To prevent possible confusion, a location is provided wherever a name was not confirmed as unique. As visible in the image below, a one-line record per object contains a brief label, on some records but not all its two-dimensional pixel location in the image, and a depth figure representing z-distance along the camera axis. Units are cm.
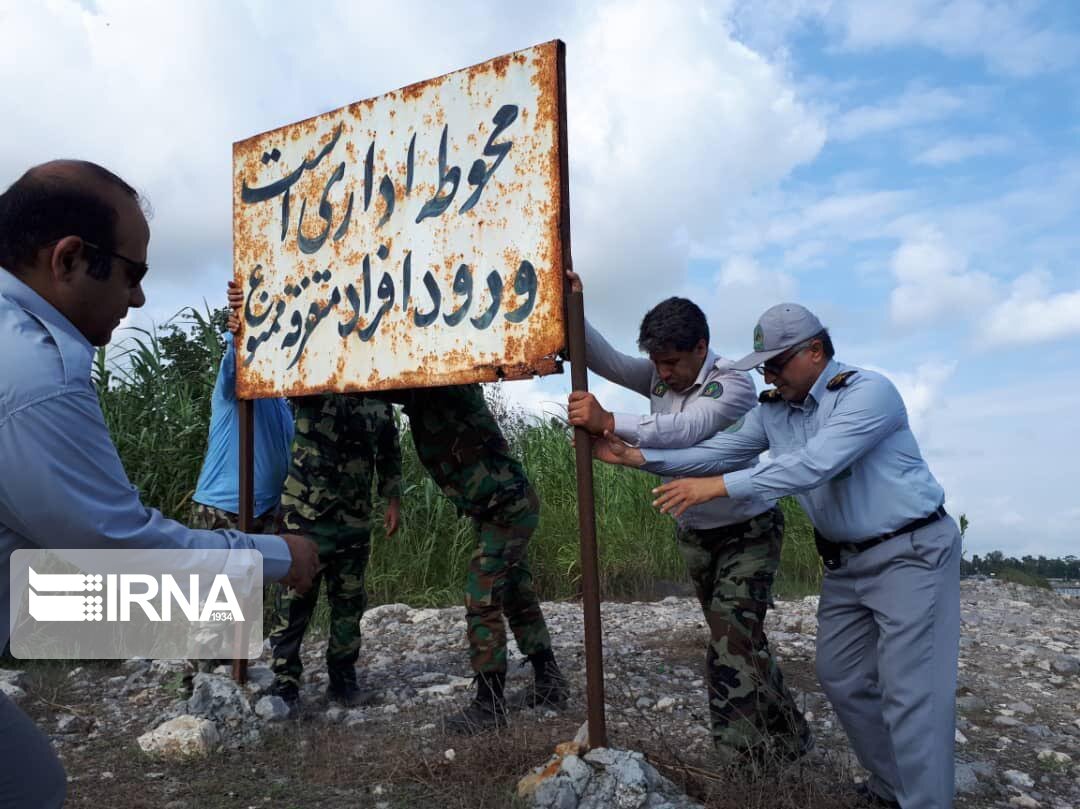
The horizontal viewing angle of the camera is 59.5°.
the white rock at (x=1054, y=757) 427
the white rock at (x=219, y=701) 417
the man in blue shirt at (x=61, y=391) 176
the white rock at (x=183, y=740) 394
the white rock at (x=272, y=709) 420
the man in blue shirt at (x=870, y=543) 305
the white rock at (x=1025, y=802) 373
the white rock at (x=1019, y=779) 395
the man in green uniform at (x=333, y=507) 429
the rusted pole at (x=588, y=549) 318
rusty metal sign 329
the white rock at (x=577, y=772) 302
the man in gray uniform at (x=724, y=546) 339
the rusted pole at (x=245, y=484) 452
